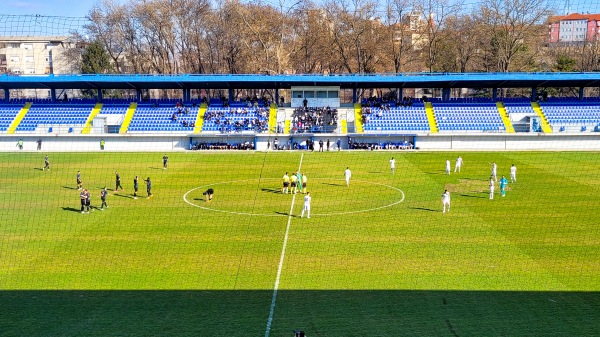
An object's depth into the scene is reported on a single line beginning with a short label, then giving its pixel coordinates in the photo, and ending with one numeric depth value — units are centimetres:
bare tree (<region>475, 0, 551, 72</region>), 6393
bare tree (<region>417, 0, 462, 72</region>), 6869
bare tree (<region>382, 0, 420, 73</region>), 6912
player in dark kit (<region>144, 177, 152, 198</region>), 2814
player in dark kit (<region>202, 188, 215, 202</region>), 2742
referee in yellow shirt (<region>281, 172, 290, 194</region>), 2928
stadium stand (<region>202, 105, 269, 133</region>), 5306
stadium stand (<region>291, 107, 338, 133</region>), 5253
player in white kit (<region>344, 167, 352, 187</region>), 3112
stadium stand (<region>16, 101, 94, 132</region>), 5362
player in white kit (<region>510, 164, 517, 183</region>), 3138
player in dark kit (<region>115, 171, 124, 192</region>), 2979
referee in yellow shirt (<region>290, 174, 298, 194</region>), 2931
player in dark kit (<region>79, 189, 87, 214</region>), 2489
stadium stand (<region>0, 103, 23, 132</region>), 5345
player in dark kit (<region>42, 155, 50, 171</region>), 3866
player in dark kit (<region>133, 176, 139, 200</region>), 2838
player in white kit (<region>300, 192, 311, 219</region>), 2327
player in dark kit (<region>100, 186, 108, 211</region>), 2542
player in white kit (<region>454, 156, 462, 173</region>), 3609
